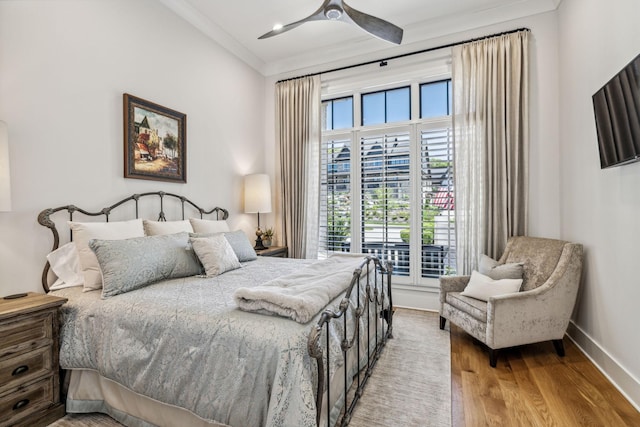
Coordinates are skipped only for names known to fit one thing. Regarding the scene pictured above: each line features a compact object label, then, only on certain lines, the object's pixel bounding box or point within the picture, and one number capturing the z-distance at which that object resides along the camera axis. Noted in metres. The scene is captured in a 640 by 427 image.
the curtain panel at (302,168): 4.36
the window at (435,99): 3.86
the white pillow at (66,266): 2.19
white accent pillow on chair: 2.68
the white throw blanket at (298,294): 1.46
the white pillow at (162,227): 2.68
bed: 1.32
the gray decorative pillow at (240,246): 3.02
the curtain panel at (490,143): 3.29
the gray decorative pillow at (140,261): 1.95
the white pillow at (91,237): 2.09
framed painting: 2.75
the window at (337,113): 4.45
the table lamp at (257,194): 4.05
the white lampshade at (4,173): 1.68
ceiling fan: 2.44
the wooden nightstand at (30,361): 1.63
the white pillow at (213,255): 2.48
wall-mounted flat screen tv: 1.82
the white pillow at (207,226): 3.12
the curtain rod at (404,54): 3.40
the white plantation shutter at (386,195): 3.98
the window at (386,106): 4.11
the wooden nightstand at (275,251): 3.90
